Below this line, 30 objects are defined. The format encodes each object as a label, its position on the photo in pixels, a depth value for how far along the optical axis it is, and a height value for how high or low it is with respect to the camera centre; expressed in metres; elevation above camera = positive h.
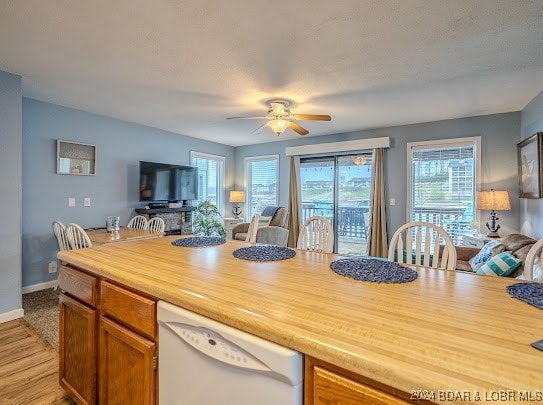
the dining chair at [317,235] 2.06 -0.28
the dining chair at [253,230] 2.45 -0.28
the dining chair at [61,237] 3.10 -0.45
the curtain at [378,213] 4.71 -0.23
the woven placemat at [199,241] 1.94 -0.32
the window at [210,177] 5.85 +0.49
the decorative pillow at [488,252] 2.75 -0.53
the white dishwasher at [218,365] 0.72 -0.50
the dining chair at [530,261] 1.26 -0.28
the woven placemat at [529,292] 0.93 -0.33
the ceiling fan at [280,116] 3.34 +1.02
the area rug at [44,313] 2.48 -1.20
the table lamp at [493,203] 3.53 -0.03
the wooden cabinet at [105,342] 1.11 -0.67
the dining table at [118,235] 2.92 -0.43
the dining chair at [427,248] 1.55 -0.29
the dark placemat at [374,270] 1.17 -0.33
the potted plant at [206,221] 5.46 -0.45
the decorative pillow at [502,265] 2.23 -0.53
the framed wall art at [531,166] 3.00 +0.41
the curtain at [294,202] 5.68 -0.06
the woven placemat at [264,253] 1.55 -0.33
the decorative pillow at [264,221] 5.27 -0.43
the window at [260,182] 6.12 +0.38
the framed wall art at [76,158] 3.67 +0.54
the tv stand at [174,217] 4.59 -0.34
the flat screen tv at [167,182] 4.55 +0.28
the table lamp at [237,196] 6.20 +0.05
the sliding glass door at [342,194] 5.15 +0.11
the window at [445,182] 4.16 +0.29
